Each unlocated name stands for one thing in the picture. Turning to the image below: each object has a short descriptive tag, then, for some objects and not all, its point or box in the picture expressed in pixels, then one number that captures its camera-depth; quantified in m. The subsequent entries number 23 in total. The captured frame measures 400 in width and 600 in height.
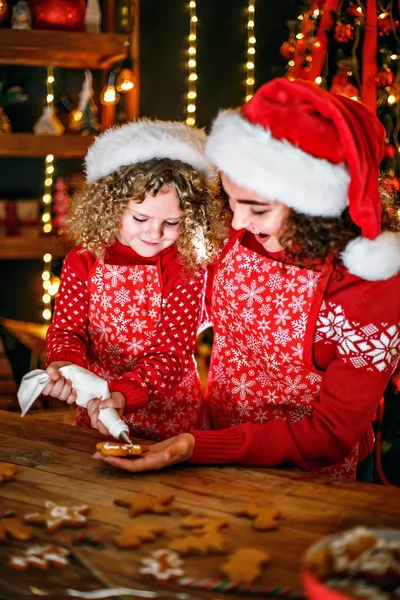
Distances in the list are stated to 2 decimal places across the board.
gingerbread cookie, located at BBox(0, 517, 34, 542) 1.33
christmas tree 3.48
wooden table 1.22
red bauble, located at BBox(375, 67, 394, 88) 3.48
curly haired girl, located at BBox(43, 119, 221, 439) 2.03
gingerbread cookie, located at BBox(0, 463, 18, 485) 1.59
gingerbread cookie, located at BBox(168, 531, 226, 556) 1.27
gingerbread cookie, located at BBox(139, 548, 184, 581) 1.21
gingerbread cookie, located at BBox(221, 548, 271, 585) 1.19
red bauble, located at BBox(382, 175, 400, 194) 3.39
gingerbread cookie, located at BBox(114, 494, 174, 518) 1.43
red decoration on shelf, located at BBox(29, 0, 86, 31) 3.71
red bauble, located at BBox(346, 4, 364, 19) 3.46
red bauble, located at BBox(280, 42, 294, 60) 3.87
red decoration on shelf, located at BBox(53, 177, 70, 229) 3.96
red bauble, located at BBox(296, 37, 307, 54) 3.71
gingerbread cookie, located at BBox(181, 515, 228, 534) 1.35
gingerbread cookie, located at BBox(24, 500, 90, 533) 1.38
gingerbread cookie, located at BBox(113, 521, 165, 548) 1.30
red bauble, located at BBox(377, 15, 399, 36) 3.51
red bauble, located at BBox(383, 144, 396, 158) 3.44
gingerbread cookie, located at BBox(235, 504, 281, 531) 1.37
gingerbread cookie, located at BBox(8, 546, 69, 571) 1.24
